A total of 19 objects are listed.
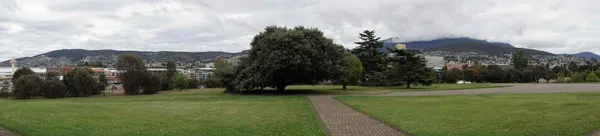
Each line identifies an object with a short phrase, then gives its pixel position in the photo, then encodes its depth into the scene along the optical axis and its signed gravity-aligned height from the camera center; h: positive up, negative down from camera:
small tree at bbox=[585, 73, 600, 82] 83.14 +0.84
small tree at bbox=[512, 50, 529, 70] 120.21 +5.94
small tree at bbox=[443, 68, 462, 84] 99.95 +1.45
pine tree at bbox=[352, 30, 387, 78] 72.12 +5.05
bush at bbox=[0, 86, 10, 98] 59.08 -1.49
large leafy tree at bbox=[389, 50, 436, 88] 54.69 +1.57
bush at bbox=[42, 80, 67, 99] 51.91 -0.77
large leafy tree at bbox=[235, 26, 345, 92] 41.72 +2.27
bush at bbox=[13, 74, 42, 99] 50.53 -0.57
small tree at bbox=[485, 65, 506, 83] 104.16 +1.76
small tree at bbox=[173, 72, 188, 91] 76.88 +0.03
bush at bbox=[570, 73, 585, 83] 81.50 +0.82
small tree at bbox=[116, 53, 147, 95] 61.19 +1.15
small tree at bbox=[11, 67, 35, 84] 64.82 +1.52
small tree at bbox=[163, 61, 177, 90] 78.14 +1.64
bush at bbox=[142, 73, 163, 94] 61.44 -0.26
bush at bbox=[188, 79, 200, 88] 89.92 -0.17
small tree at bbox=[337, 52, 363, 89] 50.61 +1.87
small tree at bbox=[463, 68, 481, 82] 106.13 +1.78
